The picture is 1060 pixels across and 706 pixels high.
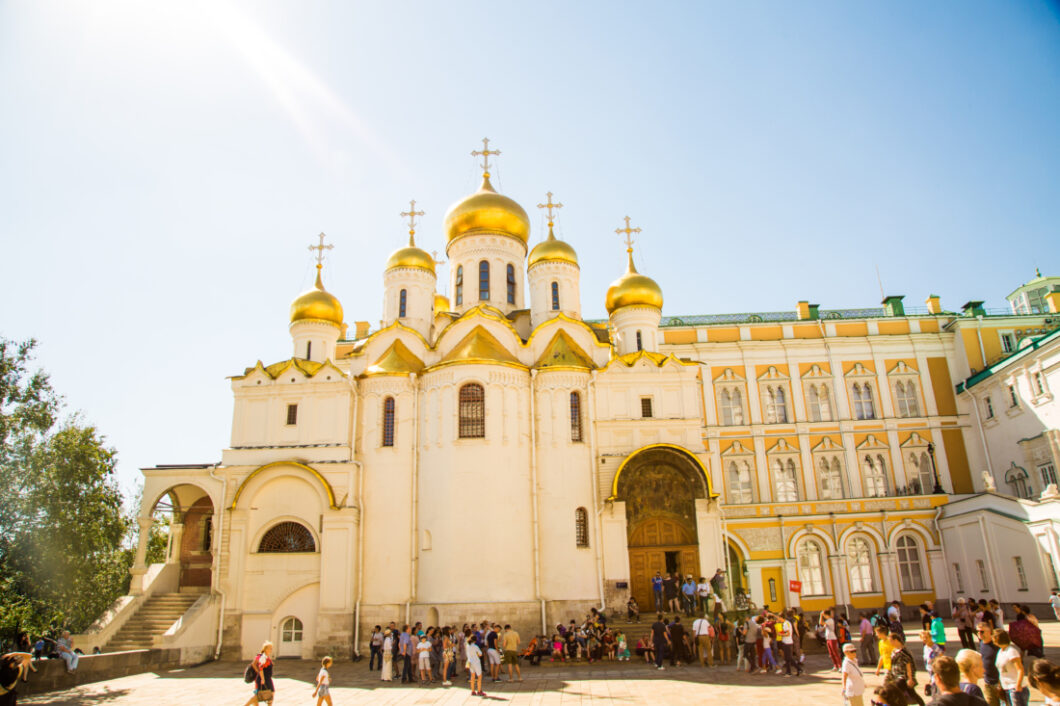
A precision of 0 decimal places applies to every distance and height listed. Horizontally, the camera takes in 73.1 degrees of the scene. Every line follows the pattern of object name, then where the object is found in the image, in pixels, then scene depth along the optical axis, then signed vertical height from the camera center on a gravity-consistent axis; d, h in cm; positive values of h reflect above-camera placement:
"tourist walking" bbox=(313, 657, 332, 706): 1138 -154
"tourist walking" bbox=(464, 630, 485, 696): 1491 -172
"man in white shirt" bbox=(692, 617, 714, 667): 1730 -157
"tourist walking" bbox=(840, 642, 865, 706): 836 -131
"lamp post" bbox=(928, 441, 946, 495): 2900 +324
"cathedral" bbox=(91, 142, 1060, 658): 2208 +372
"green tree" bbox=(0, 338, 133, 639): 2241 +281
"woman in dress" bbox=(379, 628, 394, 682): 1731 -168
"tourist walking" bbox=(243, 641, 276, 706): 1126 -134
